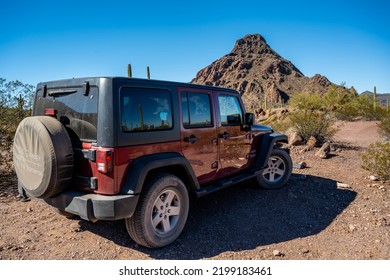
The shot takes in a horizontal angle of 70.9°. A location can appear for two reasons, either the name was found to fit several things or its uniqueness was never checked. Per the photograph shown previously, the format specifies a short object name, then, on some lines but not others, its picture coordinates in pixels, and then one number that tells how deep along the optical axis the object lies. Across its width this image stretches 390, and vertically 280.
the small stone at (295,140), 10.08
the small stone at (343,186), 5.60
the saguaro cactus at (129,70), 9.94
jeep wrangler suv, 2.87
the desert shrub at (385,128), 11.86
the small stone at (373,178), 5.94
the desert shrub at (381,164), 5.70
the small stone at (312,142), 9.76
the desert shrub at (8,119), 6.46
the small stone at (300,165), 7.03
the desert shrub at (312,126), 10.33
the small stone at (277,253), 3.24
